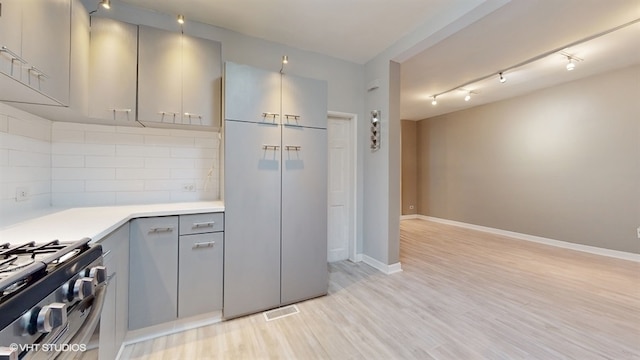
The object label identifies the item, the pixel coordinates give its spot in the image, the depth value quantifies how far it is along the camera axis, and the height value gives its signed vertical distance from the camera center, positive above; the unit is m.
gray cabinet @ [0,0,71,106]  1.13 +0.69
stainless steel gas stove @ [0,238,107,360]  0.61 -0.34
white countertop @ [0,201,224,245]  1.17 -0.23
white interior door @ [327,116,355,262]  3.40 -0.04
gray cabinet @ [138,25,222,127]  2.00 +0.89
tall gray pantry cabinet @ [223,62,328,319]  2.05 -0.06
